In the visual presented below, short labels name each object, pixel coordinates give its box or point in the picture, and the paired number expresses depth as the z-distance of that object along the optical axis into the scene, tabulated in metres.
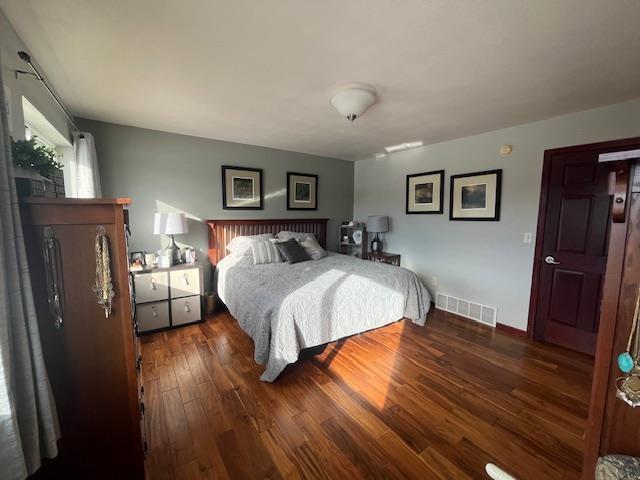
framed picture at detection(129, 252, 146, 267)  3.04
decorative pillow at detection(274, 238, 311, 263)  3.41
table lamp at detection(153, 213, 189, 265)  3.06
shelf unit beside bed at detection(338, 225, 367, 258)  4.67
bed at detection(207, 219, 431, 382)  2.10
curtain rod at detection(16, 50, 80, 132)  1.51
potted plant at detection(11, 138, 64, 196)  1.04
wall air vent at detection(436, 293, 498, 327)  3.25
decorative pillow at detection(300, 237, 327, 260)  3.68
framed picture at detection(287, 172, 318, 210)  4.33
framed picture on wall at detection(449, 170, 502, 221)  3.16
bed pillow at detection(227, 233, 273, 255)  3.47
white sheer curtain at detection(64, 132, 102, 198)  2.53
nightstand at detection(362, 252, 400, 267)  4.16
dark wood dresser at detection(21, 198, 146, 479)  1.01
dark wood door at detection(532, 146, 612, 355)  2.50
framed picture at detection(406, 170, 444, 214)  3.73
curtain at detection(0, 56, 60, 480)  0.84
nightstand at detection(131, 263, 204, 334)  2.88
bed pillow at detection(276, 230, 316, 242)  3.87
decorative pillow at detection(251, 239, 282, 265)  3.34
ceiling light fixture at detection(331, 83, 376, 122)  2.08
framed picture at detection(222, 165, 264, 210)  3.73
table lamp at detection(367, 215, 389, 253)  4.28
